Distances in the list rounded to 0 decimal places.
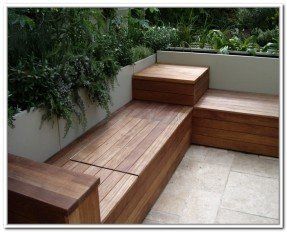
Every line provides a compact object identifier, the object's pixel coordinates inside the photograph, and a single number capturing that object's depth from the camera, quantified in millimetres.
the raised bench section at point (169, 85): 3570
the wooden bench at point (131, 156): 2080
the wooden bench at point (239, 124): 3379
